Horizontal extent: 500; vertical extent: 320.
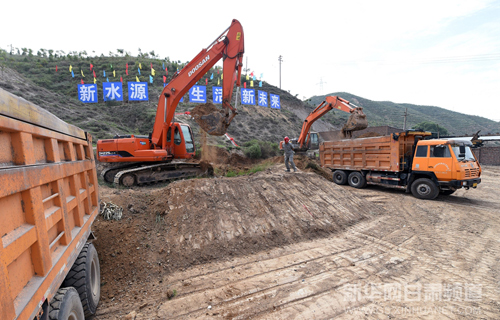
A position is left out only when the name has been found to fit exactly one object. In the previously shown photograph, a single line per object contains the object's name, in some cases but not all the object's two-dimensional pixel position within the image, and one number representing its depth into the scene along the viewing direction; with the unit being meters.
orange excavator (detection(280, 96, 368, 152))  11.43
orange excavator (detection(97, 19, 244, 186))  8.09
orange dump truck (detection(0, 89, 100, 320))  1.45
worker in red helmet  9.80
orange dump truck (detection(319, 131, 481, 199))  8.96
